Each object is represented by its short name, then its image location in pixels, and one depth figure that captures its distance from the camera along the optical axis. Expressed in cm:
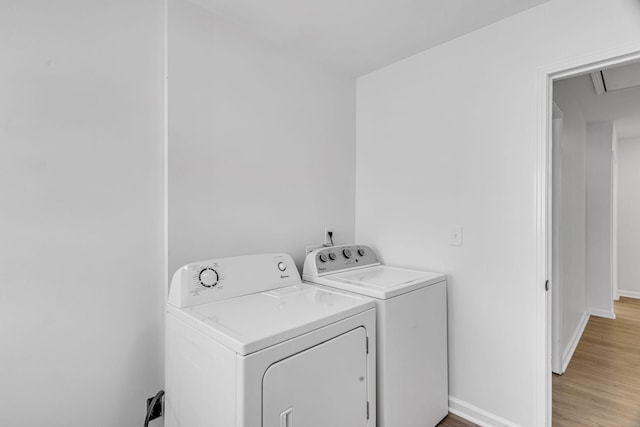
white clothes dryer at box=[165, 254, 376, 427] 105
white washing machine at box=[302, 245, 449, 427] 153
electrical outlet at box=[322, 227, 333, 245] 230
